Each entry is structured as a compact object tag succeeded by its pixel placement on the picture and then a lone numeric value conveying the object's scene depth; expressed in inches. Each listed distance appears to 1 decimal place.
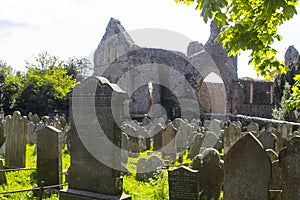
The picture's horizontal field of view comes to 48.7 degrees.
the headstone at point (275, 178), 207.2
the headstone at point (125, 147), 393.3
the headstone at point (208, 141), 412.5
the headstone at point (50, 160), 252.1
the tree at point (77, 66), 1433.6
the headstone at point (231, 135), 383.6
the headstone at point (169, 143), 439.2
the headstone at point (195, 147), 413.1
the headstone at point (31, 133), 535.7
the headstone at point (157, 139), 482.0
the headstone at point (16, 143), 331.0
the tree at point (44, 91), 1021.2
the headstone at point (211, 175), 228.1
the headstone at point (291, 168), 149.8
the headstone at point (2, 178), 262.1
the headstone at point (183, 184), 199.2
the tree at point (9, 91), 1054.4
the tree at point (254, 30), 175.3
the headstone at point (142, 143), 499.5
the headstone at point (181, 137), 497.7
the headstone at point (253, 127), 538.0
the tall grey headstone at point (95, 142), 191.0
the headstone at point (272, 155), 241.6
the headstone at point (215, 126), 609.8
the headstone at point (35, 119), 690.3
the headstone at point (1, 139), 369.5
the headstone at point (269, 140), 330.6
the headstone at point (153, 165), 304.3
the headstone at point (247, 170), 152.3
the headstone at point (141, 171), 303.6
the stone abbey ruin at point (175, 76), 997.2
